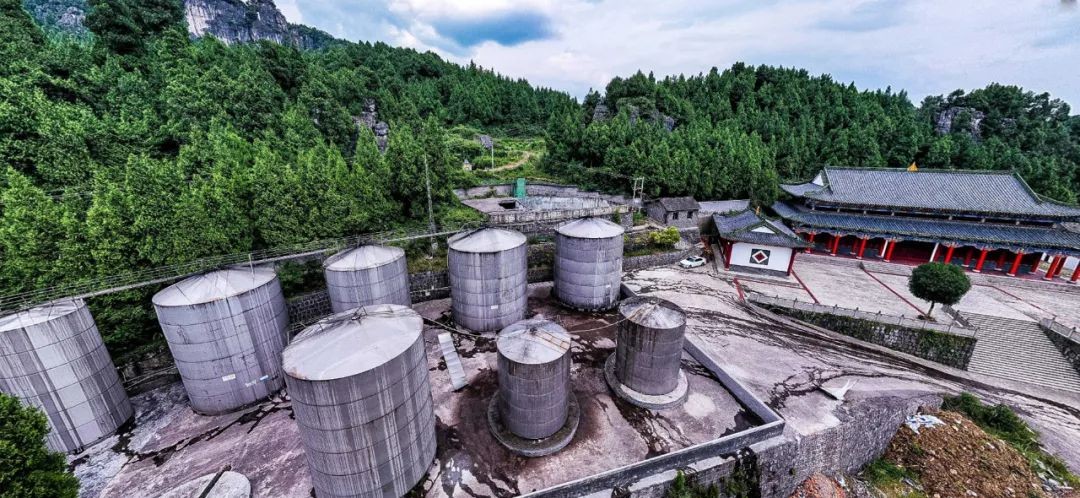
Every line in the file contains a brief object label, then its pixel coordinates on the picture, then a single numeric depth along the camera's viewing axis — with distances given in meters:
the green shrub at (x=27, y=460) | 6.90
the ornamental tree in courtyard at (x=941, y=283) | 19.39
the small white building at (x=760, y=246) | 26.61
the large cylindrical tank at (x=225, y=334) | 11.87
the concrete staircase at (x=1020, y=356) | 18.97
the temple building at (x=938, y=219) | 27.39
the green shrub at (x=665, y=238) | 28.30
